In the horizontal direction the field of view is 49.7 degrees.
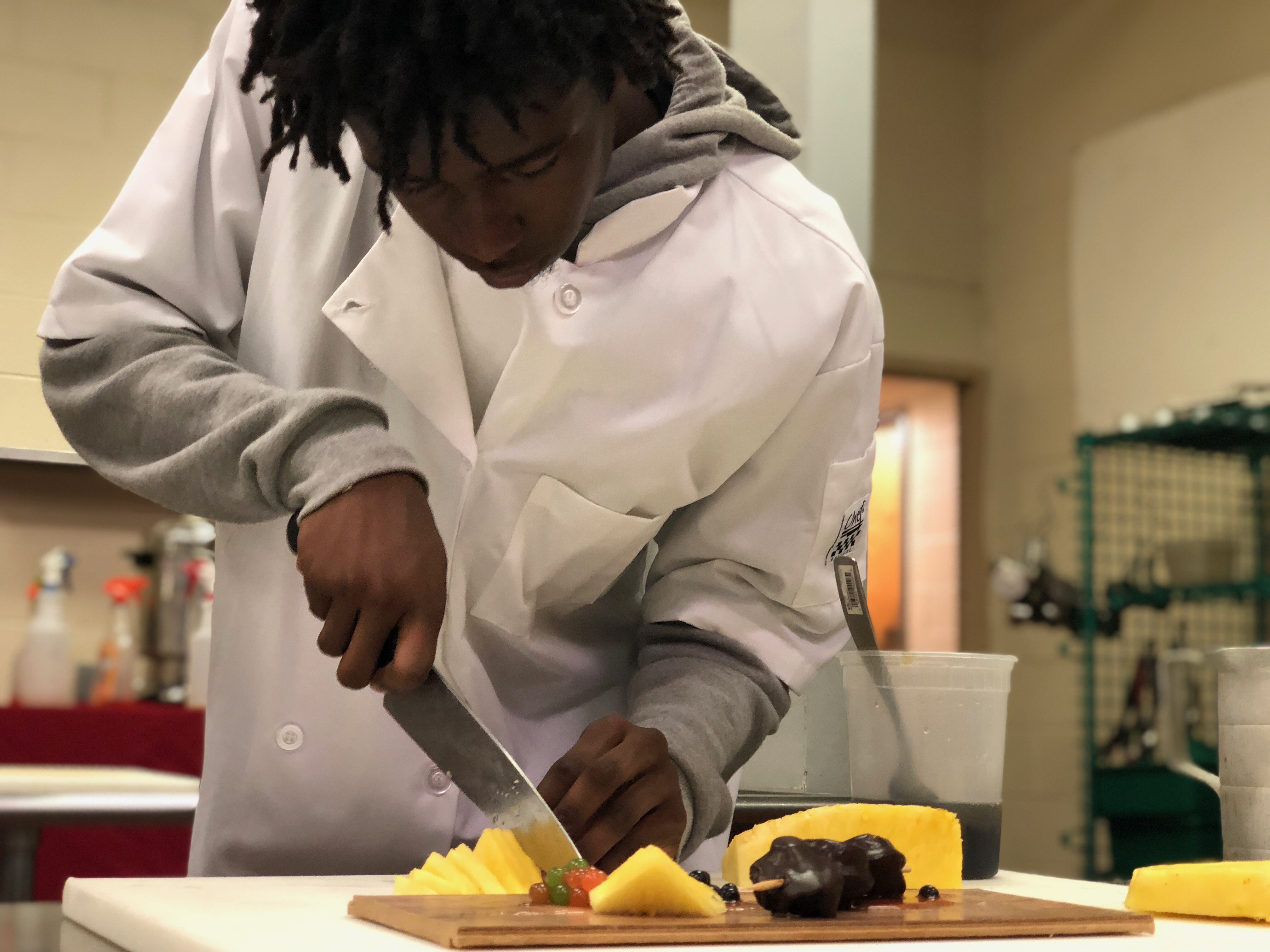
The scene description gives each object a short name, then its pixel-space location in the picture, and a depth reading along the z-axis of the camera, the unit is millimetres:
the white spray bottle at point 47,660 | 2971
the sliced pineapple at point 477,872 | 811
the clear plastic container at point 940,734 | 1036
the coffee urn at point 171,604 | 3164
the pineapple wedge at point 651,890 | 706
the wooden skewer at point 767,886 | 742
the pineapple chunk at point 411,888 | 801
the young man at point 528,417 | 917
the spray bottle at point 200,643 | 2922
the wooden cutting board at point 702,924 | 652
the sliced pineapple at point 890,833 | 915
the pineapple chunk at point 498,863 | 823
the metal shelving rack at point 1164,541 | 3344
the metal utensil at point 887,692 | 1045
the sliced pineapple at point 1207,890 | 795
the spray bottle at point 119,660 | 3047
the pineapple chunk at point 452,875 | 805
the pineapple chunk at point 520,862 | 829
